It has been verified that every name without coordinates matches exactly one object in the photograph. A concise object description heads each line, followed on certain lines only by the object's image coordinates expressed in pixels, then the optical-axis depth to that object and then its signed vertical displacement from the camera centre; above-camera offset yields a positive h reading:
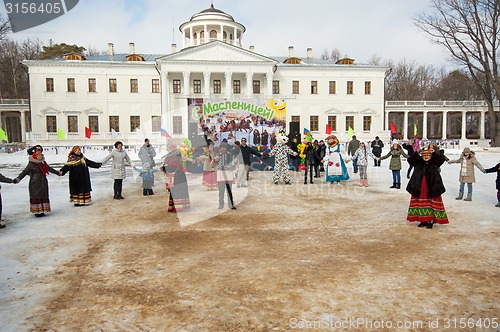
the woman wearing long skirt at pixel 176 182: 8.66 -0.98
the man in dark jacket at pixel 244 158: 13.09 -0.62
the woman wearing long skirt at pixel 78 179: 9.55 -0.95
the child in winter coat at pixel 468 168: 9.61 -0.85
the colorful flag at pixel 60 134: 23.10 +0.70
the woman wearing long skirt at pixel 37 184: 8.30 -0.93
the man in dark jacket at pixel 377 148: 18.86 -0.49
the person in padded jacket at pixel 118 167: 10.54 -0.70
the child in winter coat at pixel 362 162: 12.38 -0.80
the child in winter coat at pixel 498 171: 8.72 -0.87
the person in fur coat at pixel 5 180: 7.47 -0.76
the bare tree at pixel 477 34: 33.34 +10.11
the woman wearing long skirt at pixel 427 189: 6.88 -1.01
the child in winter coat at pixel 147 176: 11.66 -1.12
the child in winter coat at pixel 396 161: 12.06 -0.79
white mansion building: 40.69 +6.45
